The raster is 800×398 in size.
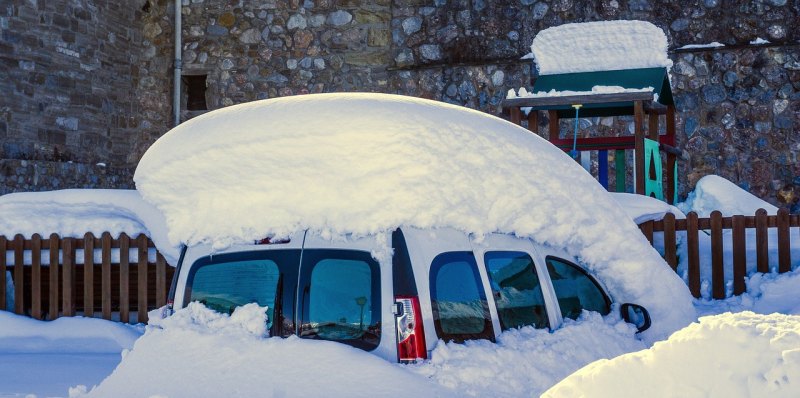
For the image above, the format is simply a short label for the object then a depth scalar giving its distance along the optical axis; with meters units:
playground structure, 11.81
